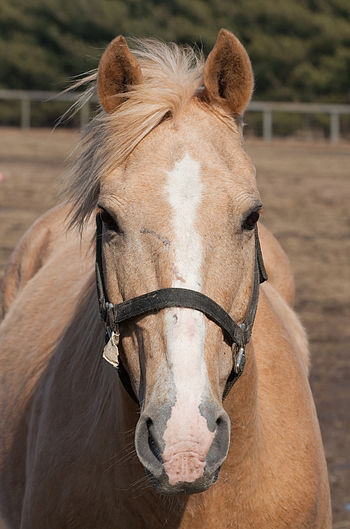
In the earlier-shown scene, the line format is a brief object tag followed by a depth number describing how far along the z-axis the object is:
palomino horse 4.32
